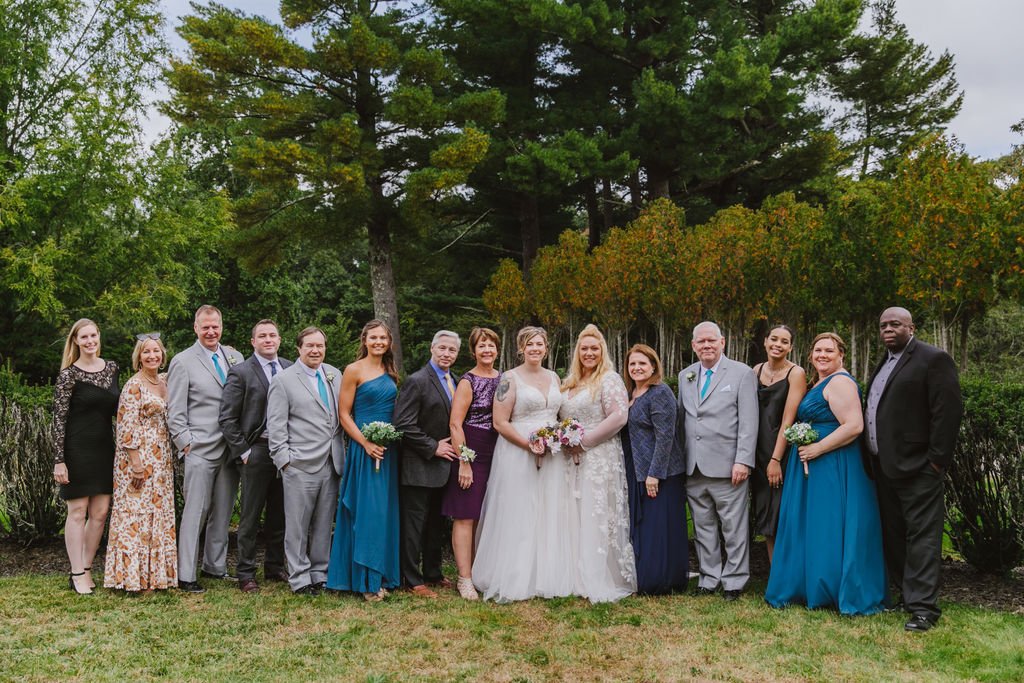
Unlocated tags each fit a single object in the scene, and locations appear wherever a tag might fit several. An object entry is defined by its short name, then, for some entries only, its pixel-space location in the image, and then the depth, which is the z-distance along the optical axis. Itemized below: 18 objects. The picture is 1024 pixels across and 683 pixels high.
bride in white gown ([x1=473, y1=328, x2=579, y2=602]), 6.16
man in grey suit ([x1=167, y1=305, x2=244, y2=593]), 6.38
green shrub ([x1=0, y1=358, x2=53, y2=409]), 8.09
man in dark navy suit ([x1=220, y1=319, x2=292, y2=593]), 6.39
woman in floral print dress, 6.16
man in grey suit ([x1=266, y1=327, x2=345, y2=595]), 6.24
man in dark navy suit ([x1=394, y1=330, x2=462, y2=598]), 6.30
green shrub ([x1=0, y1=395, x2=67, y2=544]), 7.74
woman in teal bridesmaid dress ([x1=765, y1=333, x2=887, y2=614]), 5.70
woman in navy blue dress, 6.27
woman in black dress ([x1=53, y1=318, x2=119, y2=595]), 6.26
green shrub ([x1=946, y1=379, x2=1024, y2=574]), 6.15
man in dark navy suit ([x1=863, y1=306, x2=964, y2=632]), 5.36
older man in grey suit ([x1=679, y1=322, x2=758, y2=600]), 6.18
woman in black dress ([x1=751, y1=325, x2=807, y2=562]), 6.10
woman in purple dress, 6.35
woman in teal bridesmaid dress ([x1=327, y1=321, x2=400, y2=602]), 6.21
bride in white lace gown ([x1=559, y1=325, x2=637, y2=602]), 6.15
